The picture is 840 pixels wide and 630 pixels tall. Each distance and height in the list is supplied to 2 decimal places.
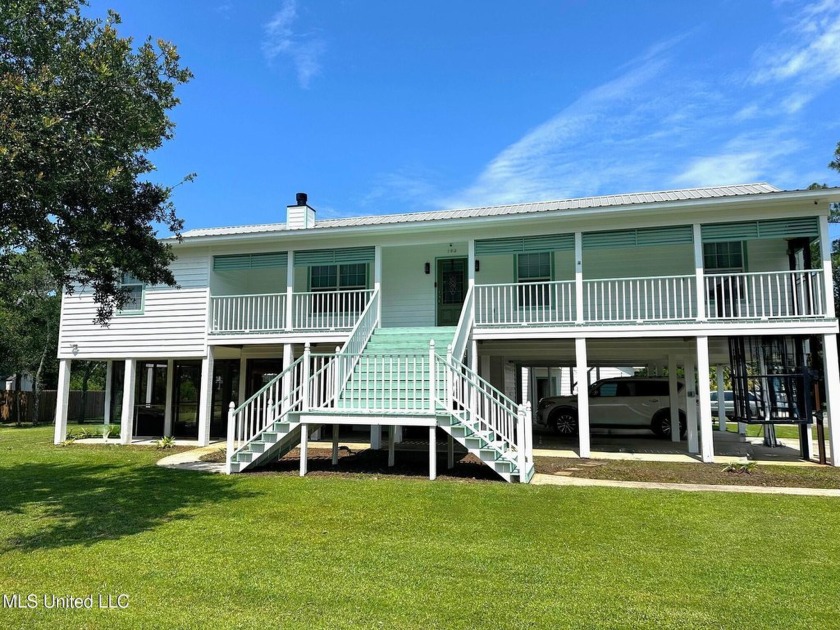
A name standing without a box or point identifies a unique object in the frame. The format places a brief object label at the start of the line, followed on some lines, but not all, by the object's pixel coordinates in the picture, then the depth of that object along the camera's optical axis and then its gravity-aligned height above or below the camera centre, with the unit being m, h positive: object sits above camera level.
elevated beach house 9.52 +1.30
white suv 15.42 -0.79
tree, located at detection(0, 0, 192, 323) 6.23 +3.04
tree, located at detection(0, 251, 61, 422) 23.52 +1.96
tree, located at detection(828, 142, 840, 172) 25.42 +9.98
